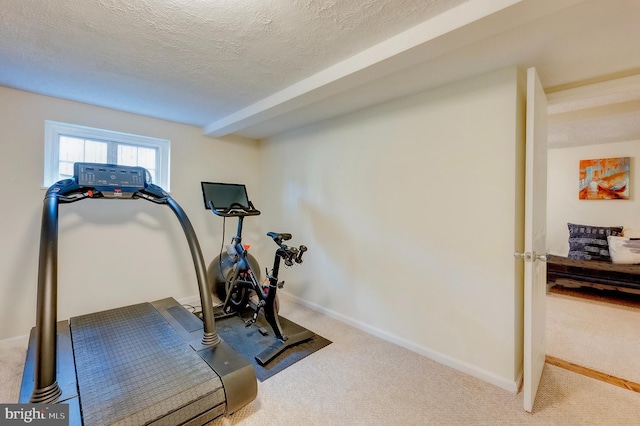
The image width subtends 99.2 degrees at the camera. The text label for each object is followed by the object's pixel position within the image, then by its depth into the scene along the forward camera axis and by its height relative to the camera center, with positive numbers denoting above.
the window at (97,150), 2.56 +0.65
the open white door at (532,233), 1.61 -0.10
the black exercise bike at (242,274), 2.43 -0.63
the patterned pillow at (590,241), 4.05 -0.36
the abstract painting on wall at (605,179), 4.18 +0.63
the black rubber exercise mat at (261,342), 2.11 -1.14
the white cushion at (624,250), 3.66 -0.43
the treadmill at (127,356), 1.35 -0.96
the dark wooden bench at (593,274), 3.45 -0.75
